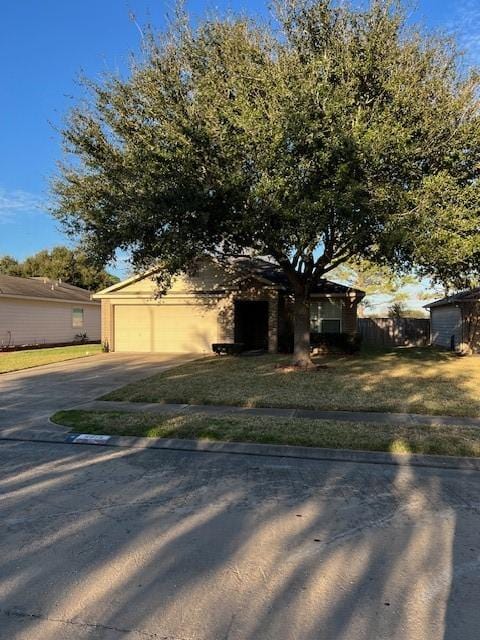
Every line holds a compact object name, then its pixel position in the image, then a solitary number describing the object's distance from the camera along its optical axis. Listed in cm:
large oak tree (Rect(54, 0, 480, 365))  1007
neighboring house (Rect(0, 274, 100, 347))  2411
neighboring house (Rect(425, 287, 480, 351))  2223
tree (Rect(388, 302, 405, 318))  4094
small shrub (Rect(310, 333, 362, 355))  2111
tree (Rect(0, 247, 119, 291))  4109
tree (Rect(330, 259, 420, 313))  4100
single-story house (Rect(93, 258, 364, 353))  2200
